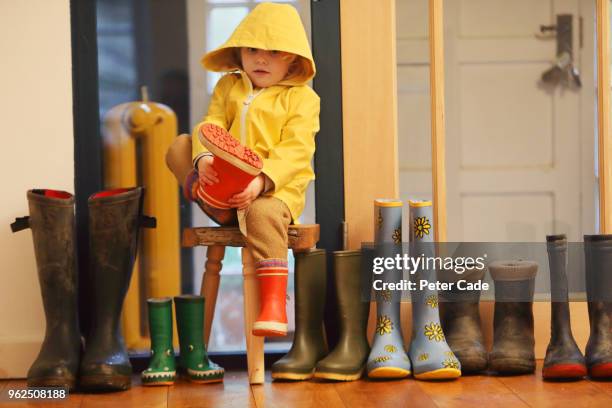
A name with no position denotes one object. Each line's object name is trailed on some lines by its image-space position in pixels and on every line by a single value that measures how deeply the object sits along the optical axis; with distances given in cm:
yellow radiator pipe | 474
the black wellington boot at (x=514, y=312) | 430
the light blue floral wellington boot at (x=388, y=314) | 424
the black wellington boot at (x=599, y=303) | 423
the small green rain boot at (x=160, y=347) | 425
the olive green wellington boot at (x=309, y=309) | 430
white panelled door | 454
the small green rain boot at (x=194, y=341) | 427
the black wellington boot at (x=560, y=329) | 421
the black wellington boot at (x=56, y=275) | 422
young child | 418
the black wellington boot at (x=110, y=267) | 424
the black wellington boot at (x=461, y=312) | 434
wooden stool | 423
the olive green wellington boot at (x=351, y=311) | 429
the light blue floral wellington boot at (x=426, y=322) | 423
